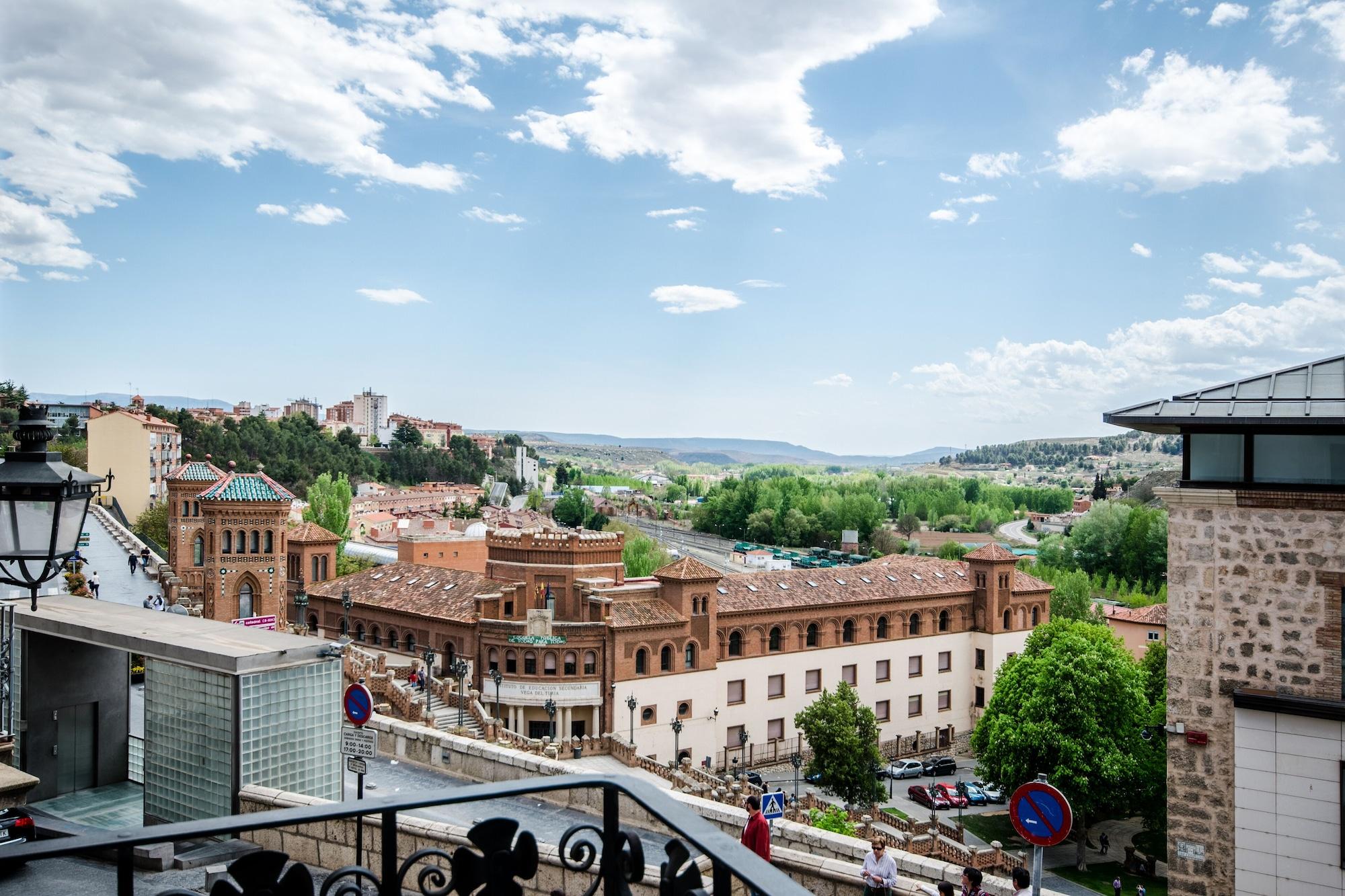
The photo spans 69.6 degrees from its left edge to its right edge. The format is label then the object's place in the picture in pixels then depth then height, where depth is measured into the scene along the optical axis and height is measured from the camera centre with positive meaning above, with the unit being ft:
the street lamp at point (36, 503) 17.29 -1.04
